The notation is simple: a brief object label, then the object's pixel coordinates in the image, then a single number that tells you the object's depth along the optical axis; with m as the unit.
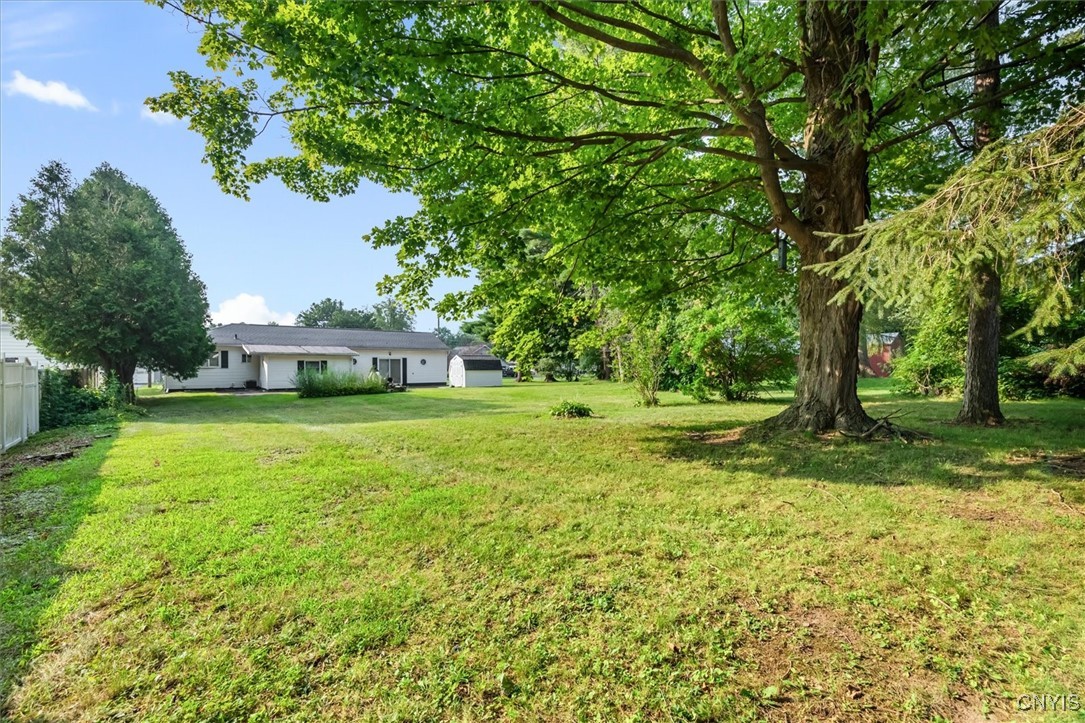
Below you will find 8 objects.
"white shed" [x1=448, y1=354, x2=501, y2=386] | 30.78
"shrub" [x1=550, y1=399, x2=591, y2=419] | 12.05
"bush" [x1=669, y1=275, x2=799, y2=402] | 13.94
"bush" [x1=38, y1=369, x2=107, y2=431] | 11.73
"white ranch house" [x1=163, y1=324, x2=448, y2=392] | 27.94
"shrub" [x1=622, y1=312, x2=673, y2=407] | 13.95
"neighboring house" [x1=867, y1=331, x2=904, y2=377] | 35.61
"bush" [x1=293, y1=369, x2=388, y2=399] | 21.16
